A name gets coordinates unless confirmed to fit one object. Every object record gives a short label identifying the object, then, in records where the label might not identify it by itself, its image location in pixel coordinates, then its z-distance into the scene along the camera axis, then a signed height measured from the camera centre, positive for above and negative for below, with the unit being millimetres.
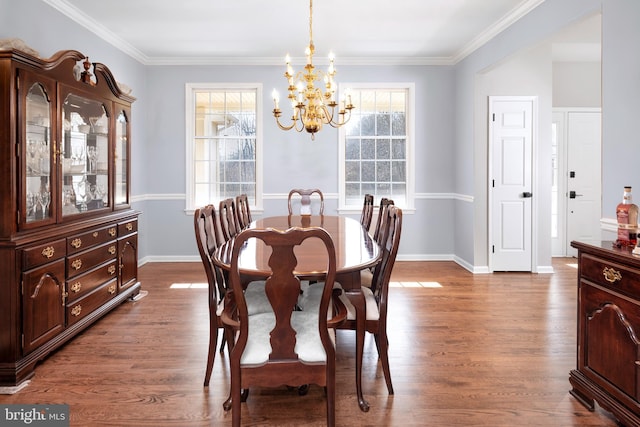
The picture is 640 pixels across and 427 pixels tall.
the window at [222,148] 5988 +676
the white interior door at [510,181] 5281 +199
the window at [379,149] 6055 +663
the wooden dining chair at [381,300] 2260 -550
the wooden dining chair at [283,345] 1718 -606
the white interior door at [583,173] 6230 +345
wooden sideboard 1889 -612
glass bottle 2133 -119
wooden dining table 1995 -304
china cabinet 2447 -50
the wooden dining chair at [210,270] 2266 -378
